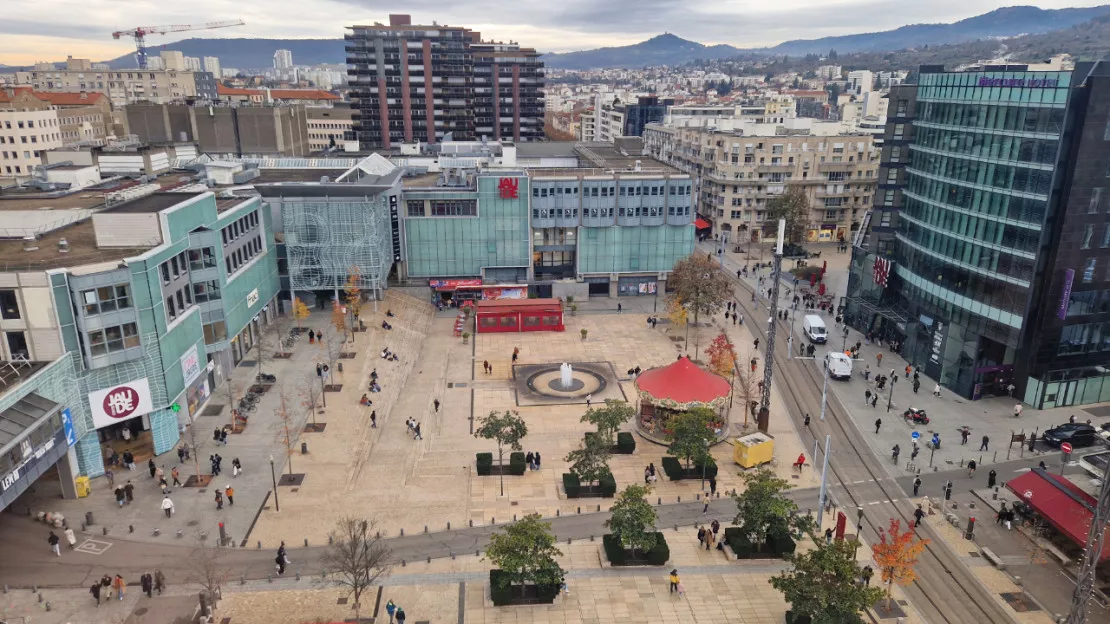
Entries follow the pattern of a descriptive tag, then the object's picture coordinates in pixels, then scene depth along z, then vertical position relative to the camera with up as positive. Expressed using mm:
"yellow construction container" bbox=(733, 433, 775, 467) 48938 -23351
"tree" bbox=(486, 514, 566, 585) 34094 -21169
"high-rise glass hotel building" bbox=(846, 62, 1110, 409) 52281 -10338
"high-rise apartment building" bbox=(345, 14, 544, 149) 161250 +4395
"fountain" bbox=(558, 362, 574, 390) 63225 -23739
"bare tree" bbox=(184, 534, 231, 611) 34212 -23586
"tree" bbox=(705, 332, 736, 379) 60812 -21394
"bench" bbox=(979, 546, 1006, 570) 38844 -24344
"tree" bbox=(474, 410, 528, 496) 47062 -21231
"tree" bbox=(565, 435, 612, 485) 44875 -22073
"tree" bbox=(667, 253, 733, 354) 76500 -19576
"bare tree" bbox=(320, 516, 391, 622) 33812 -23128
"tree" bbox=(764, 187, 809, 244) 109062 -16727
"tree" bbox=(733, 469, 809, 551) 38125 -21320
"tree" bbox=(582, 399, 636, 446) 47906 -20893
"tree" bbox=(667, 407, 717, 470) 45969 -21298
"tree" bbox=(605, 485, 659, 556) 37312 -21427
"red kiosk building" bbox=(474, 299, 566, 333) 78062 -22903
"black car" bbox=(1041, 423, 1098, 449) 51812 -23558
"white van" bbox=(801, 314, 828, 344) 74438 -23287
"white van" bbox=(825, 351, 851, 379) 64812 -23329
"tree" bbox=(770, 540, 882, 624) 30766 -20768
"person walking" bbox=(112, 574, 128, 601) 34844 -23005
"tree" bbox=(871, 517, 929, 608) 33781 -21092
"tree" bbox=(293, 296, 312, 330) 72375 -20619
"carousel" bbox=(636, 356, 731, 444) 52344 -21073
